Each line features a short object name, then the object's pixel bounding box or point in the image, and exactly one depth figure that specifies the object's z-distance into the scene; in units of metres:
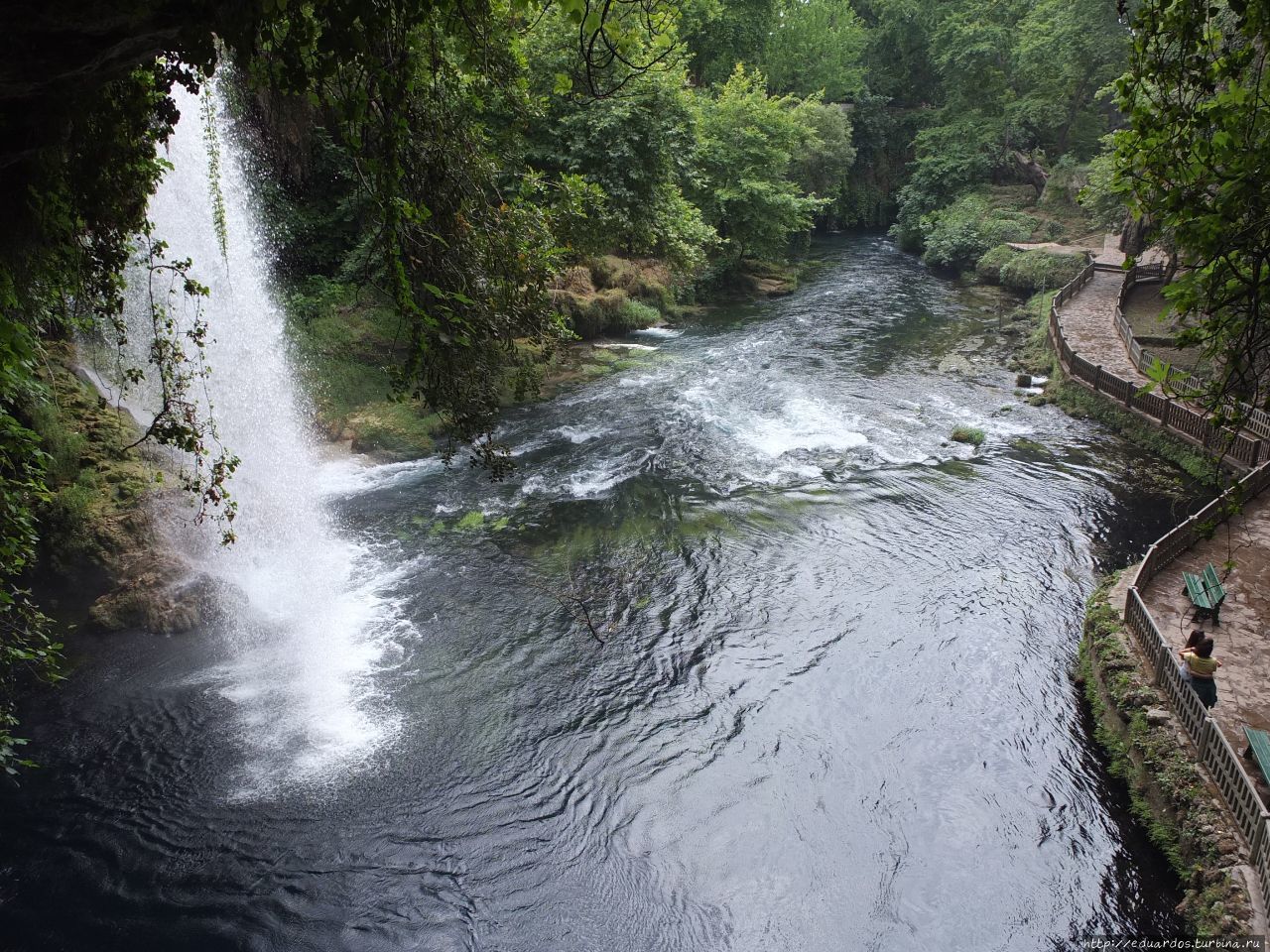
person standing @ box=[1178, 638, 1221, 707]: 8.67
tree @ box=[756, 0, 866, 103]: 46.34
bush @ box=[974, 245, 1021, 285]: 34.19
